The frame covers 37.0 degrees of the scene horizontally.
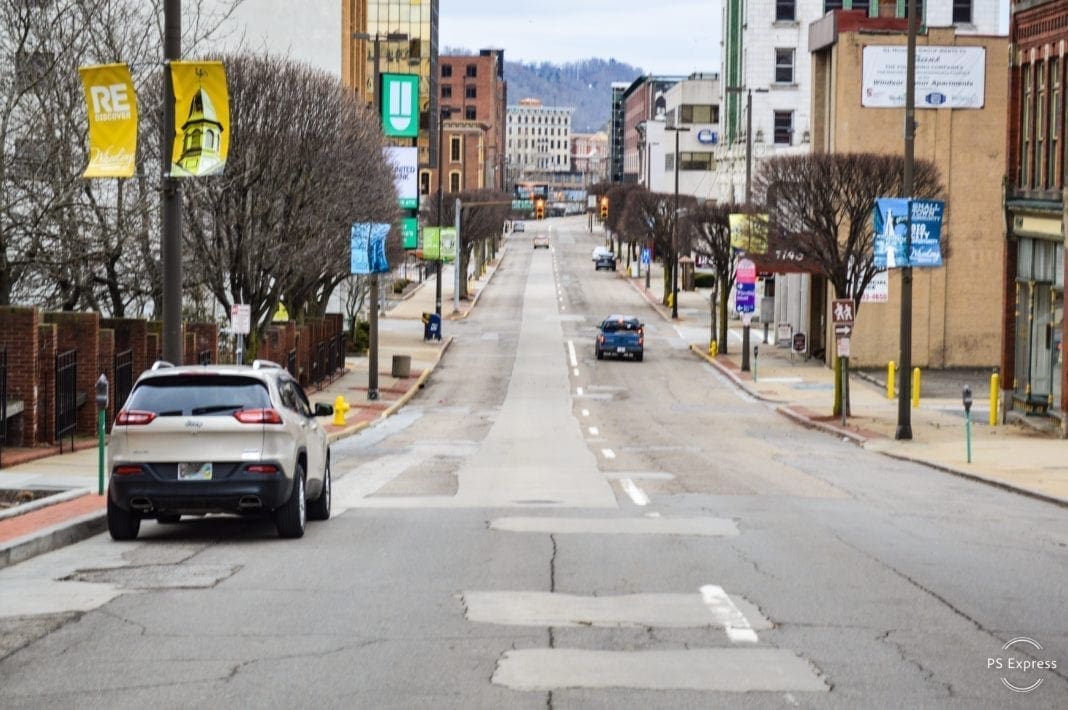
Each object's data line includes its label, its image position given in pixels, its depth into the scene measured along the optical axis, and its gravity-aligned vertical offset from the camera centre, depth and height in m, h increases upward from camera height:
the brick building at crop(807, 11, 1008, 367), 58.31 +1.23
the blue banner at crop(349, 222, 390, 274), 44.50 -0.92
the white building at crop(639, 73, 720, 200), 140.38 +7.66
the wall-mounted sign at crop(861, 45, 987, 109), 57.50 +5.25
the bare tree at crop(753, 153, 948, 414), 44.00 +0.57
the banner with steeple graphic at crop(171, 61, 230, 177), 20.17 +1.19
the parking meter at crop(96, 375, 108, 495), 18.47 -2.27
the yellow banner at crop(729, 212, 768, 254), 47.53 -0.39
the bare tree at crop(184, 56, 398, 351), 39.00 +0.66
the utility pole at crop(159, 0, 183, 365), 20.66 -0.05
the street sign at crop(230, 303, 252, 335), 30.59 -1.97
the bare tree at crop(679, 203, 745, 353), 66.19 -0.79
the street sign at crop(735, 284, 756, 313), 57.84 -2.80
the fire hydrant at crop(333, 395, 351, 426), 38.89 -4.79
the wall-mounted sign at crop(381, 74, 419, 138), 75.88 +5.41
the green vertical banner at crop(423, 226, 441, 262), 75.69 -1.16
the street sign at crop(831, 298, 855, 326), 38.91 -2.20
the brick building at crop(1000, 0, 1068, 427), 35.28 +0.22
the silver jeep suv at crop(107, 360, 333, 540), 15.11 -2.21
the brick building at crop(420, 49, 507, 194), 195.75 +7.89
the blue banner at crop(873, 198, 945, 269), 34.72 -0.22
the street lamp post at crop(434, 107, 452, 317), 75.99 -3.25
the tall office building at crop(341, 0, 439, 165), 159.75 +17.41
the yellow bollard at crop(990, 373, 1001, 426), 37.75 -4.18
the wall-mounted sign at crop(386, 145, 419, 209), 66.25 +1.87
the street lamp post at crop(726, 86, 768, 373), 51.76 +0.68
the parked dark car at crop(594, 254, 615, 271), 129.62 -3.58
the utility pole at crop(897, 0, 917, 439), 34.09 -0.93
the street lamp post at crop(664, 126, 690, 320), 87.05 -3.39
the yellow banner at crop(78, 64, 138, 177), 18.86 +1.20
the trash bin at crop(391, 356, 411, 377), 56.22 -5.23
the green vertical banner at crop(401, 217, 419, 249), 68.80 -0.64
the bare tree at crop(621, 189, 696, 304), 95.12 -0.05
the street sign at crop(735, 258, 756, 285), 57.50 -1.86
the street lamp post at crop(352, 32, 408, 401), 47.12 -3.86
